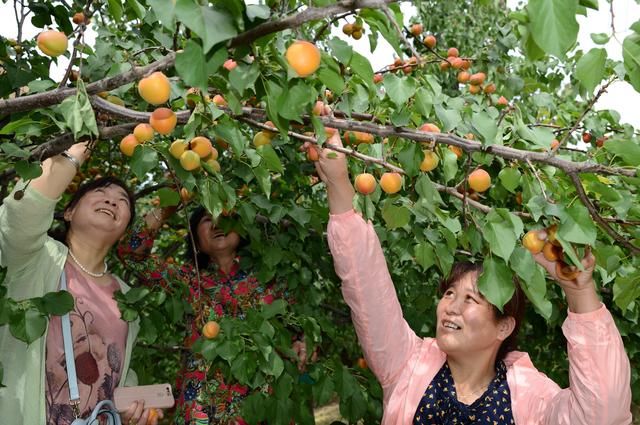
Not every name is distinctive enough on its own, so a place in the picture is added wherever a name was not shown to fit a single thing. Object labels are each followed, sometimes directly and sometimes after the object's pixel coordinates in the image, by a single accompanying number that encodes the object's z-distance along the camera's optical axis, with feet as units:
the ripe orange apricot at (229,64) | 4.37
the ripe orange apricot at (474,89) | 9.23
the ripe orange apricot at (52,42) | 4.48
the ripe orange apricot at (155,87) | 3.80
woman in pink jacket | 4.95
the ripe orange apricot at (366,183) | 4.91
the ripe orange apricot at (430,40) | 10.12
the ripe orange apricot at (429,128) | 4.78
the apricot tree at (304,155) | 3.18
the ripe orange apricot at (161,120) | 4.39
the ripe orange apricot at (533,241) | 4.31
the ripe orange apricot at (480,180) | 4.97
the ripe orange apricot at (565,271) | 4.28
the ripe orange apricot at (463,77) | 9.61
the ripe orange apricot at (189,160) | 4.80
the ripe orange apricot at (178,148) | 4.88
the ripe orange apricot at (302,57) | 3.13
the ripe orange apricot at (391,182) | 4.94
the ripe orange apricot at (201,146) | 4.98
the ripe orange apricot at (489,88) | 9.59
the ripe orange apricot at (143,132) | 4.61
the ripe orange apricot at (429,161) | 4.75
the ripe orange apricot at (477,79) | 9.05
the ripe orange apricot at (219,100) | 5.62
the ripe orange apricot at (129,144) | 4.87
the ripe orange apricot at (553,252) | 4.34
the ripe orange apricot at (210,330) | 6.76
